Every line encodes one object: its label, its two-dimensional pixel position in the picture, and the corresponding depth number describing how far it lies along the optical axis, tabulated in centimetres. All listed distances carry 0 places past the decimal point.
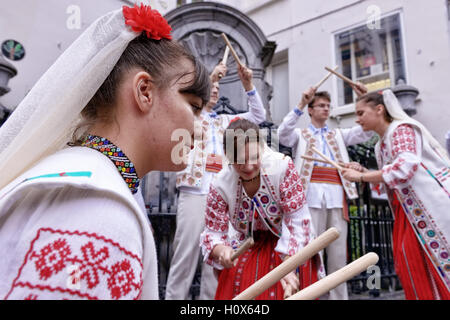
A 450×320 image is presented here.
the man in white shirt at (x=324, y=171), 327
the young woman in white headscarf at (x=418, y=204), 234
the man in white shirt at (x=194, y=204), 301
